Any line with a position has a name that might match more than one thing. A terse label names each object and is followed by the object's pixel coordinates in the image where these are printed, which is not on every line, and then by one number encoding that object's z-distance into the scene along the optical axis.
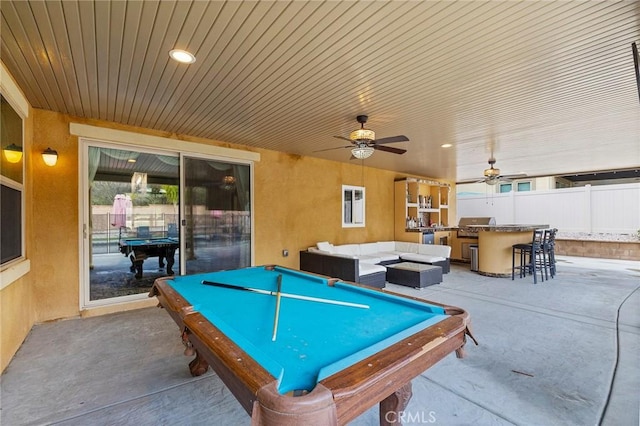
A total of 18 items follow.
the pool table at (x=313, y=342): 0.91
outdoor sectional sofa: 4.79
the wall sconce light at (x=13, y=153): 2.68
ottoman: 5.14
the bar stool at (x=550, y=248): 6.01
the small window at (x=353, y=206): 6.90
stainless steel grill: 7.64
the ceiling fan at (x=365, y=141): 3.64
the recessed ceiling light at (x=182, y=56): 2.31
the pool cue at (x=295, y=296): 1.94
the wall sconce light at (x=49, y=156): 3.50
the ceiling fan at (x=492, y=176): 5.95
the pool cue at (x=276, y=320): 1.40
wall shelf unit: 7.73
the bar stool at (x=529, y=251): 5.73
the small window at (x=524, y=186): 12.81
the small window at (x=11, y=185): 2.59
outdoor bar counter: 6.16
